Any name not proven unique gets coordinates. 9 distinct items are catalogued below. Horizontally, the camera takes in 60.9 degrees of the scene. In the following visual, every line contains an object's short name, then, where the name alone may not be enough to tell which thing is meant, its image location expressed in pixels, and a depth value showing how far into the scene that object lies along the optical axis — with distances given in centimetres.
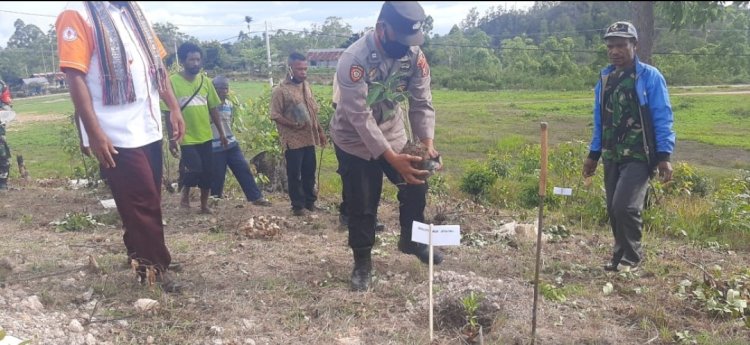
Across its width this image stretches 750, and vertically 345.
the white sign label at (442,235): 296
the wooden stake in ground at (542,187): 277
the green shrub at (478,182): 700
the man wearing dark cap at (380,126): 317
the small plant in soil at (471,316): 295
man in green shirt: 551
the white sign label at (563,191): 371
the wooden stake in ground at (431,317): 290
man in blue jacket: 387
